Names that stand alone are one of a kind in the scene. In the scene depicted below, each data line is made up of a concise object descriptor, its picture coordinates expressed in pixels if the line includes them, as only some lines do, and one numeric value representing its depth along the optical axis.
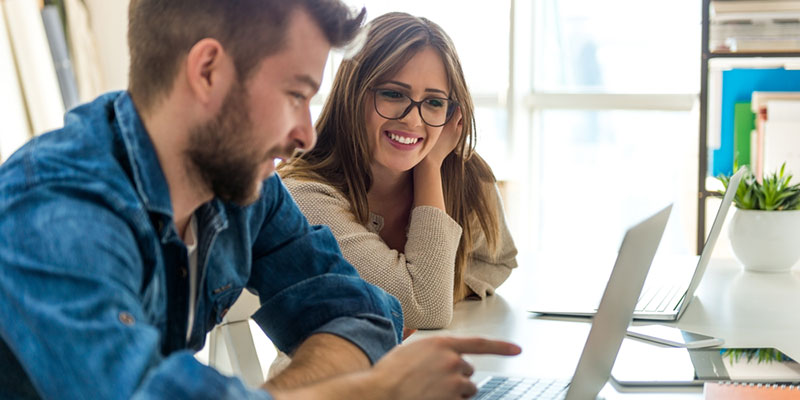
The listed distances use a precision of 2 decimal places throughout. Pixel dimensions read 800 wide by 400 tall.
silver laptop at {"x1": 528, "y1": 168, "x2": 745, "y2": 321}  1.46
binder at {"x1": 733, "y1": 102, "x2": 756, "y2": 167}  2.86
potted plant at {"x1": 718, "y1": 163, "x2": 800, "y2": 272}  1.82
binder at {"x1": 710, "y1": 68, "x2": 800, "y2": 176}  2.82
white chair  1.35
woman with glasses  1.48
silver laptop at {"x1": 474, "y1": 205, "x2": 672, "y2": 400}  0.88
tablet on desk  1.07
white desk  1.19
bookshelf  2.83
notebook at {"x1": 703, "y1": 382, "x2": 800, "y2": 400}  1.01
